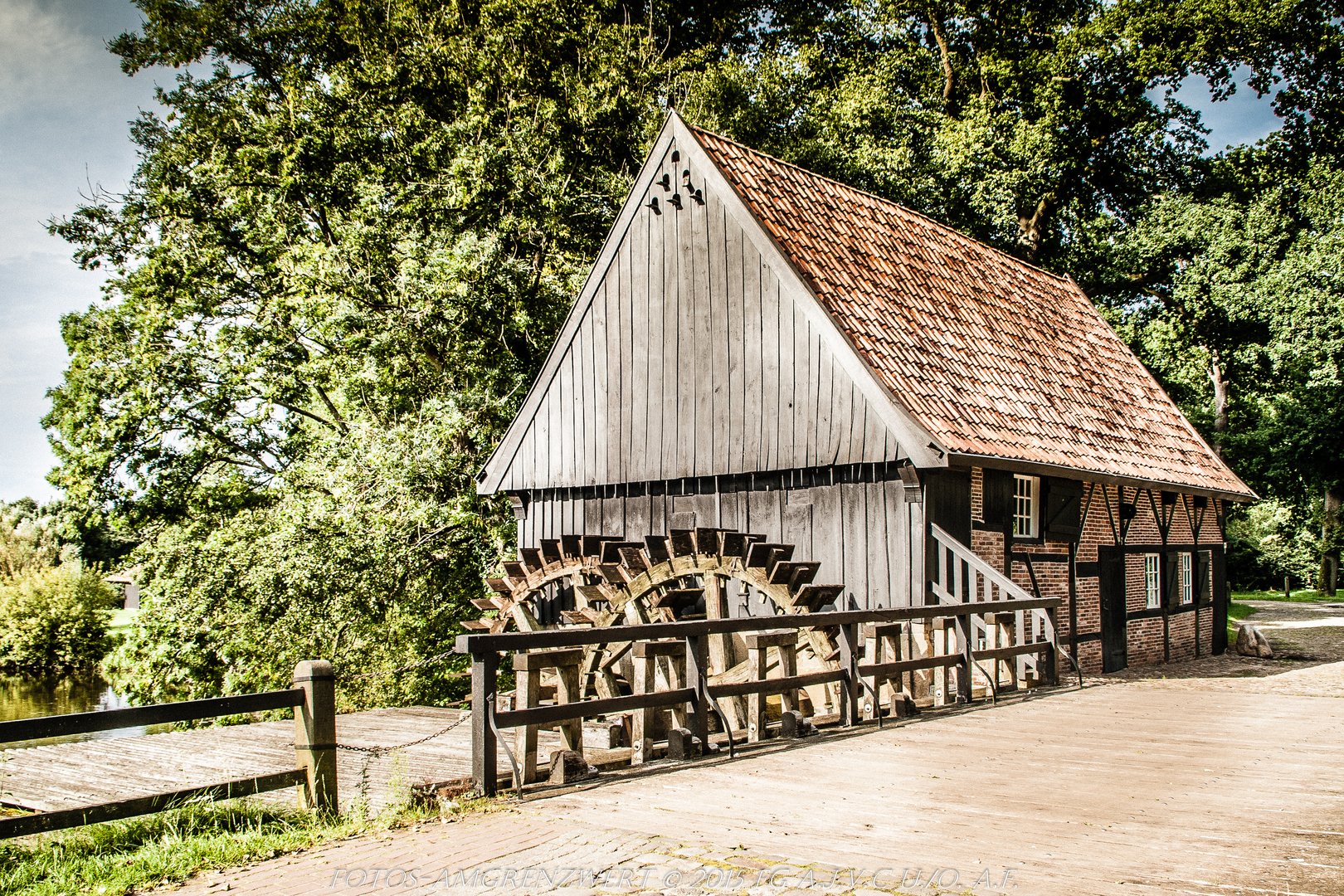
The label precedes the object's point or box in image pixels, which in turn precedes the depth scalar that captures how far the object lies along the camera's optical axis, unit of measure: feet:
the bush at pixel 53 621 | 97.35
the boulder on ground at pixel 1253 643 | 65.36
